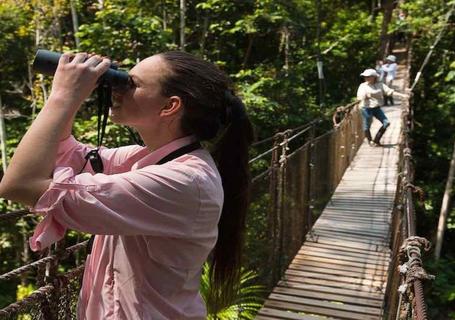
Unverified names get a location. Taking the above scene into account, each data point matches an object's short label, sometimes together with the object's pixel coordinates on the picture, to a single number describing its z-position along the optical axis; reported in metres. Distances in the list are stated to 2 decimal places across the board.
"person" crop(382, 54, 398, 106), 12.19
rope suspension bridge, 1.31
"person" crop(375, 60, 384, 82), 12.11
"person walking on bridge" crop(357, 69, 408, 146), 7.29
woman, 0.82
